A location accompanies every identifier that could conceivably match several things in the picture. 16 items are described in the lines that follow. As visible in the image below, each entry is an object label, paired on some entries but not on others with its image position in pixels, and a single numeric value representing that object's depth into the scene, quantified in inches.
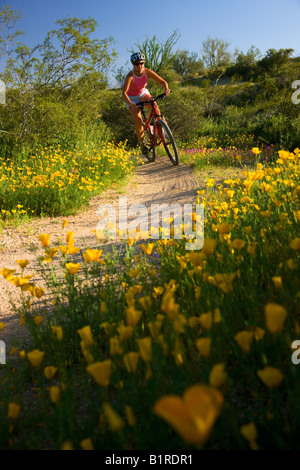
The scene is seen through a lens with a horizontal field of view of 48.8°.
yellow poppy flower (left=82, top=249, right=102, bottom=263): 66.5
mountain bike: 287.9
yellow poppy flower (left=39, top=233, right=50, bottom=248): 71.5
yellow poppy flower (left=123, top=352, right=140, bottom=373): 45.0
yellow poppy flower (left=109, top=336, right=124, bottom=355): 47.3
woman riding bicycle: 271.4
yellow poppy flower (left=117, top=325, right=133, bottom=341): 48.4
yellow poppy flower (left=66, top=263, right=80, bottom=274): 65.4
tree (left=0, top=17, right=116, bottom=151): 325.1
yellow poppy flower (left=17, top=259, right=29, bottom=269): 69.1
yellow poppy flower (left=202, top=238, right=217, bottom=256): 60.4
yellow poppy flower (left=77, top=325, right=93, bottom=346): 49.8
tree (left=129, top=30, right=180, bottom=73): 663.8
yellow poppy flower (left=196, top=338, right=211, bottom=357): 39.4
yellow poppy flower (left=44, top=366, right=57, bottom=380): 51.6
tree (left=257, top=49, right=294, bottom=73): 997.2
